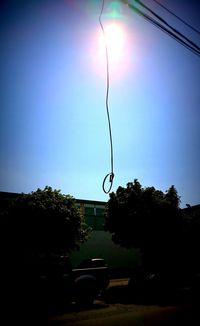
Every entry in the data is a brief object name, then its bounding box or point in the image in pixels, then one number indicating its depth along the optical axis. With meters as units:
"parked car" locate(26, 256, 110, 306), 10.45
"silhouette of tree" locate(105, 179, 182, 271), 20.48
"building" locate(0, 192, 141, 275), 30.73
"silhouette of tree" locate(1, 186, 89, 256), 18.44
